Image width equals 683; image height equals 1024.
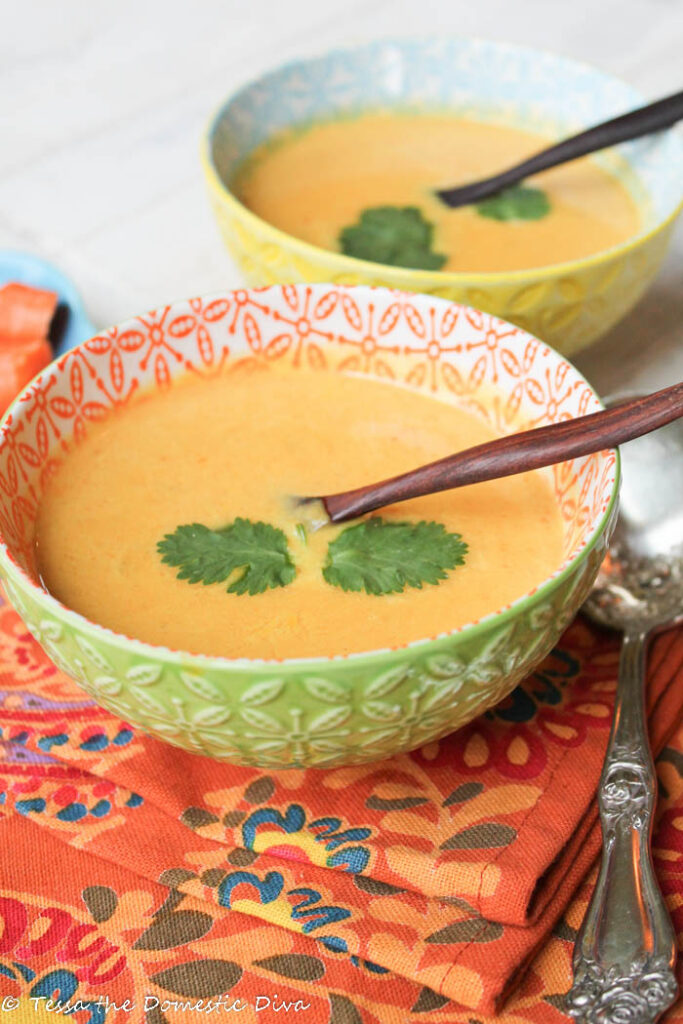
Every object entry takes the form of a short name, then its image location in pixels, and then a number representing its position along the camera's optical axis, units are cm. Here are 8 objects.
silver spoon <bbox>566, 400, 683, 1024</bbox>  54
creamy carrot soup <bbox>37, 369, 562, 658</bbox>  57
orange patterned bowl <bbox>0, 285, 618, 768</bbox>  53
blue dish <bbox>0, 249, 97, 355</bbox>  71
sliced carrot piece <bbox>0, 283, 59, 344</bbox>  70
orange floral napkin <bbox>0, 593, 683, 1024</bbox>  55
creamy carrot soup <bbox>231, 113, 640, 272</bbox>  70
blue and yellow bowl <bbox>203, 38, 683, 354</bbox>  64
